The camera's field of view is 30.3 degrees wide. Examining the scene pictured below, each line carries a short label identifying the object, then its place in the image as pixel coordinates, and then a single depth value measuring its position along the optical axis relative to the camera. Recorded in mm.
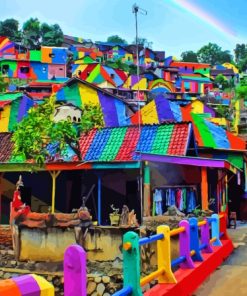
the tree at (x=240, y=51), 108219
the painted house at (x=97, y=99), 29734
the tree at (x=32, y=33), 69438
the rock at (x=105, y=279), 11008
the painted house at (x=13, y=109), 30703
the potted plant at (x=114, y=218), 12984
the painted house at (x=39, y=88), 49988
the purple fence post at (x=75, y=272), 3816
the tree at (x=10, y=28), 79356
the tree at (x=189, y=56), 102625
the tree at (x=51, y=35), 72312
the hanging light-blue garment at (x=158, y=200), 13077
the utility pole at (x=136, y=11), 12859
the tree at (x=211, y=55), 106500
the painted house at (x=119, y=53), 71088
